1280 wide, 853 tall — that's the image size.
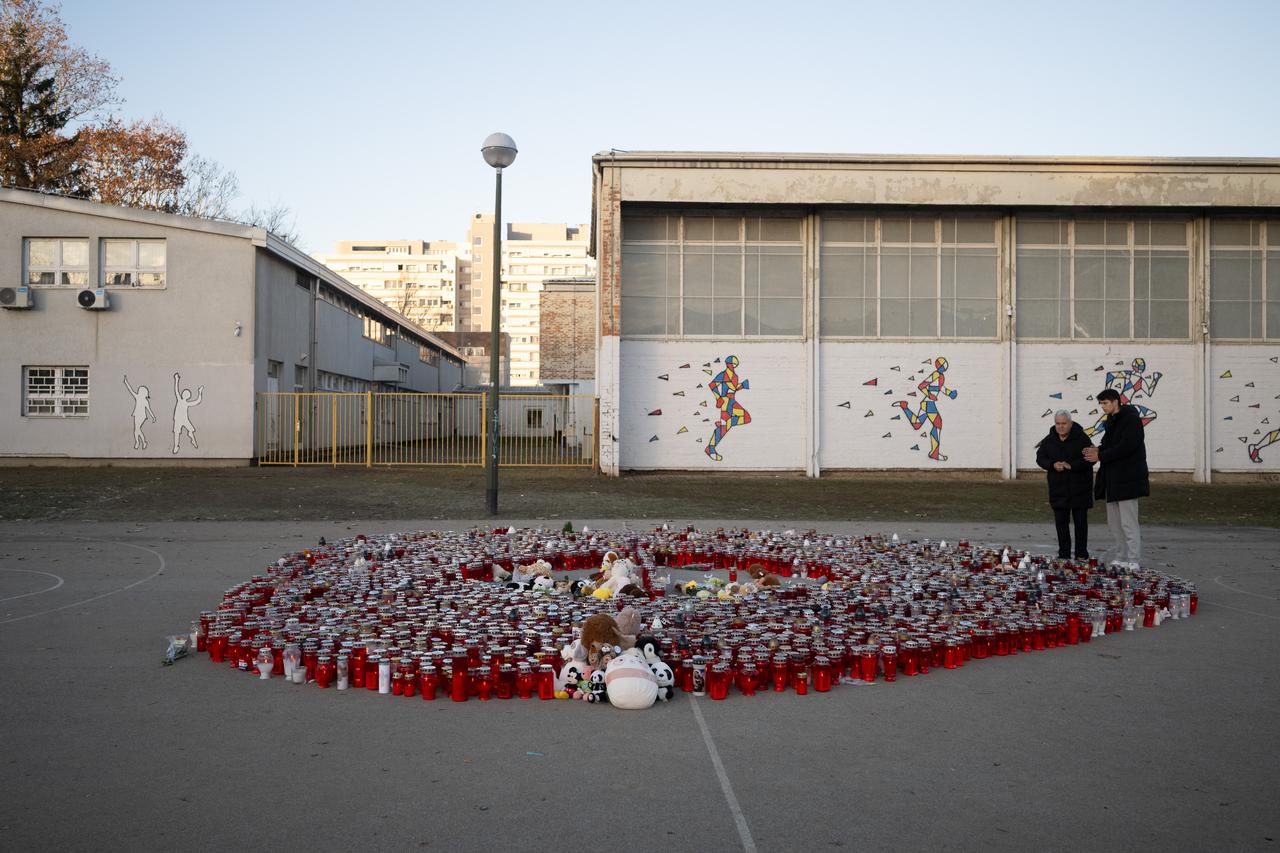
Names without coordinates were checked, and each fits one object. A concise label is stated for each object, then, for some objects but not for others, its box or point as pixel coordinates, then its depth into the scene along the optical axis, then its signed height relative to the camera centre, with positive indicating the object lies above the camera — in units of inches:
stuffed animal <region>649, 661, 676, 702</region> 230.4 -60.9
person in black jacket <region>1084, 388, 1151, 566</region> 426.6 -15.4
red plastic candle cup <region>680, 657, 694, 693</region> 240.8 -62.5
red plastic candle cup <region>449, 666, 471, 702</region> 231.8 -62.7
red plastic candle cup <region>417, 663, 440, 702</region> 233.3 -62.4
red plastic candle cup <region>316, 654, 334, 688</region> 242.2 -62.3
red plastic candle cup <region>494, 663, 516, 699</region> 235.3 -62.9
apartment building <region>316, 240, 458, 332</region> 5792.3 +977.0
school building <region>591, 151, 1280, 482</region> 1028.5 +138.4
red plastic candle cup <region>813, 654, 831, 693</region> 243.1 -63.0
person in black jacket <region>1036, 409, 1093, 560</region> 442.3 -20.2
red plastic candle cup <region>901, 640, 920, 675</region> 260.5 -63.1
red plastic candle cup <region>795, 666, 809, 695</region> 240.4 -64.4
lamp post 630.5 +111.0
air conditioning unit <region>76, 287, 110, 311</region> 1008.2 +139.1
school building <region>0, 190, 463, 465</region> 1019.9 +101.9
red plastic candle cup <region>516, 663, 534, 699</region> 236.2 -63.0
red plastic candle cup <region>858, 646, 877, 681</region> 252.1 -62.1
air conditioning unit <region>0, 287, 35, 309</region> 1007.0 +140.2
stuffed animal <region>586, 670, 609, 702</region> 228.2 -62.4
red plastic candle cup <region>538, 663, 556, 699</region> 235.1 -63.0
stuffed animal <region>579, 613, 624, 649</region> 242.1 -51.8
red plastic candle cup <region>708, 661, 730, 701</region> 231.8 -62.0
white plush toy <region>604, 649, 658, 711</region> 222.4 -60.2
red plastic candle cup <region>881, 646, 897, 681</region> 255.3 -62.3
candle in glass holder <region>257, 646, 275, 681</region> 250.7 -62.3
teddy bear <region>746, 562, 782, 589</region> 366.0 -57.9
